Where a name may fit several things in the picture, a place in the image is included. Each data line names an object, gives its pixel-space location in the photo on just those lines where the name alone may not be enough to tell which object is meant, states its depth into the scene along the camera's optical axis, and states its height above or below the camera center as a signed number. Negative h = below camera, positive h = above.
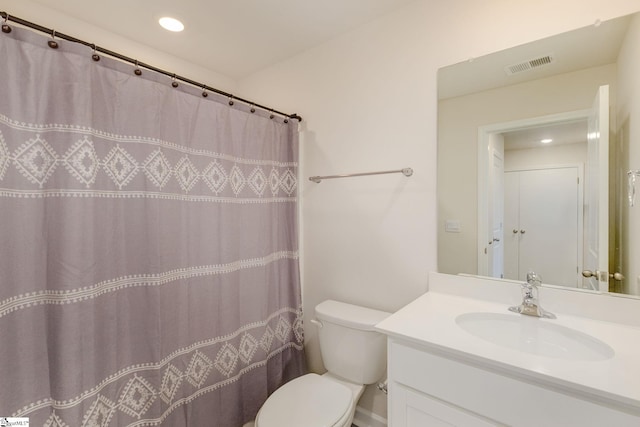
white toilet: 1.19 -0.86
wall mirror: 1.03 +0.21
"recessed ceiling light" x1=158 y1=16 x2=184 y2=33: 1.58 +1.09
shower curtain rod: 0.88 +0.62
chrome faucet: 1.08 -0.36
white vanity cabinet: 0.69 -0.53
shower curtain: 0.93 -0.15
